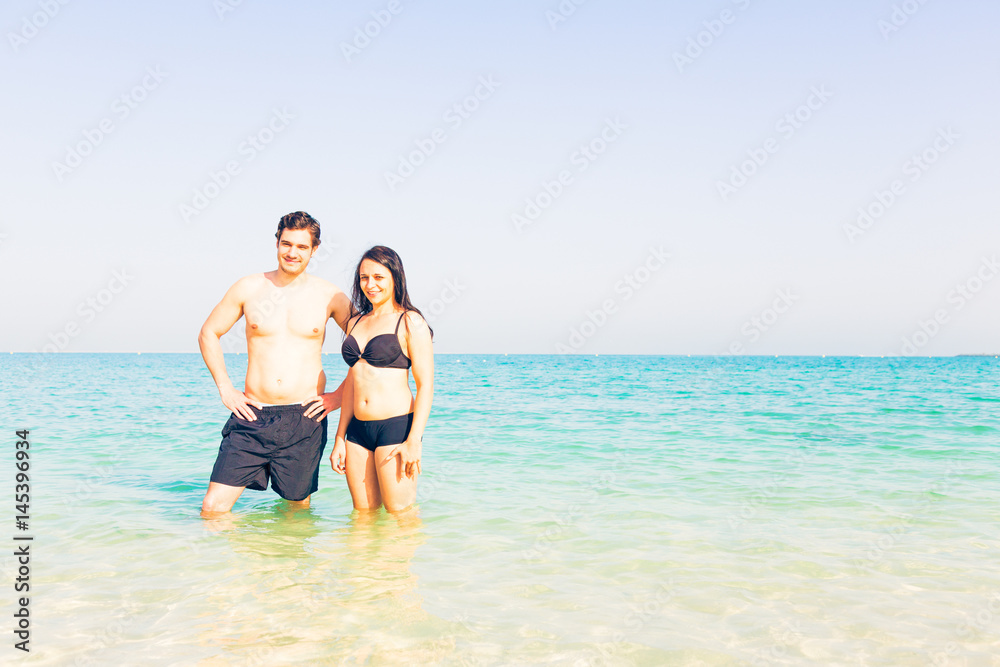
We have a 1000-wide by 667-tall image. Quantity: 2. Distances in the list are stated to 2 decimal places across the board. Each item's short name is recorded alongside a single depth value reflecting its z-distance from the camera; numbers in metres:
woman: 4.57
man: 4.95
